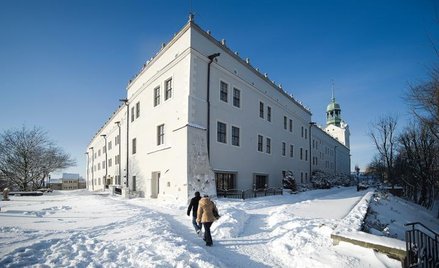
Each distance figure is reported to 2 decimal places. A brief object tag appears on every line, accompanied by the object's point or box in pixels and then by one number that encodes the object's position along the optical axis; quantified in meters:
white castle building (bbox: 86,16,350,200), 16.41
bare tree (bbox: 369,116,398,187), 32.90
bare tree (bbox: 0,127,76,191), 33.06
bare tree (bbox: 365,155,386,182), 45.33
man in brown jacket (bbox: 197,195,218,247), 7.34
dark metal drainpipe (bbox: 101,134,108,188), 38.34
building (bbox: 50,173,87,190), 85.19
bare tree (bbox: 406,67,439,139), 9.03
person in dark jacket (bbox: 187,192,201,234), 8.32
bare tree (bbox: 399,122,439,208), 25.66
